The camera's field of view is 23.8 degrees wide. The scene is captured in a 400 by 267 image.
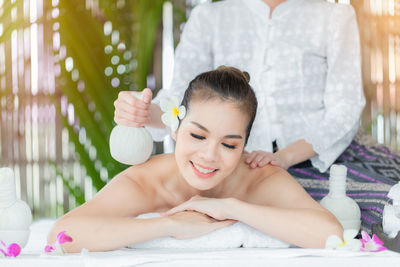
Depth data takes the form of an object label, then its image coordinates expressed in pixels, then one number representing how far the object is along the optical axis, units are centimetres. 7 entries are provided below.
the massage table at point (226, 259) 169
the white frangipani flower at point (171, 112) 199
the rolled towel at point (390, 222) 190
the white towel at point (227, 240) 186
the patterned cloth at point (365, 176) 214
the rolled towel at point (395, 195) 191
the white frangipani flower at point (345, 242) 177
